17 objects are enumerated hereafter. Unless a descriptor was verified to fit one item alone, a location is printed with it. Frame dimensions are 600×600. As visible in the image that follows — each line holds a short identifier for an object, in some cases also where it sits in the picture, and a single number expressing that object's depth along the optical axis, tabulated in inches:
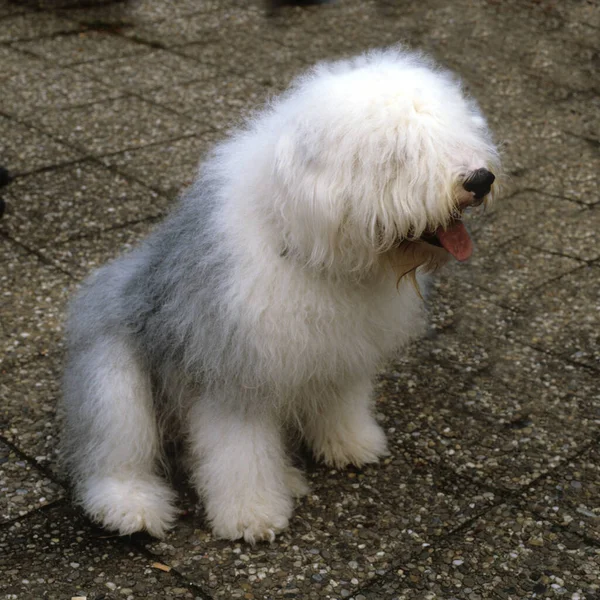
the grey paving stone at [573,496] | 123.1
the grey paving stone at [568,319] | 160.6
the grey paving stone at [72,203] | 187.0
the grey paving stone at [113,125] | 224.4
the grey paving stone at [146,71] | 259.0
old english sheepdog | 98.0
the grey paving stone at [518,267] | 176.7
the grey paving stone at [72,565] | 109.8
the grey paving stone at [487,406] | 135.4
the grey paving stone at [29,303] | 154.5
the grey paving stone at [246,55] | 273.6
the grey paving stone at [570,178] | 212.8
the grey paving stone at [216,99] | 241.3
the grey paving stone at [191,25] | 294.0
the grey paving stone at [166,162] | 208.5
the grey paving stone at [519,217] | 195.0
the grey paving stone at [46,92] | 239.3
